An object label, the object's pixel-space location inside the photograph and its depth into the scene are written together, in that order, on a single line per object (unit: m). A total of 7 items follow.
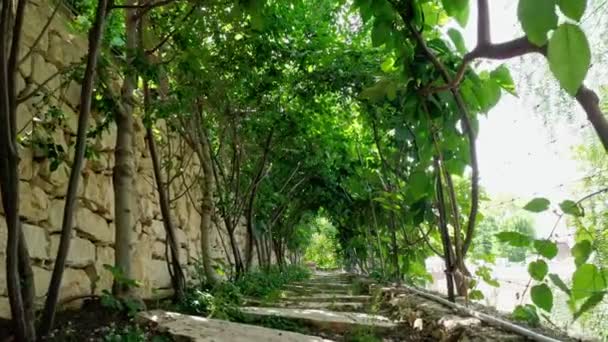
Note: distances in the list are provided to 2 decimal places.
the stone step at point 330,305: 4.12
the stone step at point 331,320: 3.01
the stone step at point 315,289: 6.47
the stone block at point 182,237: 5.08
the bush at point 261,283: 5.30
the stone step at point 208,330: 2.37
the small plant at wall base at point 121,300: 2.40
